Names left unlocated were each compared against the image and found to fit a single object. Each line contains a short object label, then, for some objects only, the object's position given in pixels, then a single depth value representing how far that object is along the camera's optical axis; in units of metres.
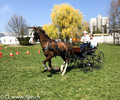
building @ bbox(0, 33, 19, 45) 50.22
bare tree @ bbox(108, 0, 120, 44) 34.44
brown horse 6.65
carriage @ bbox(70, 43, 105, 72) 7.66
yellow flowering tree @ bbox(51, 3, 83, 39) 33.16
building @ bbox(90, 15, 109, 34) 78.79
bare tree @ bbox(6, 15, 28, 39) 41.40
